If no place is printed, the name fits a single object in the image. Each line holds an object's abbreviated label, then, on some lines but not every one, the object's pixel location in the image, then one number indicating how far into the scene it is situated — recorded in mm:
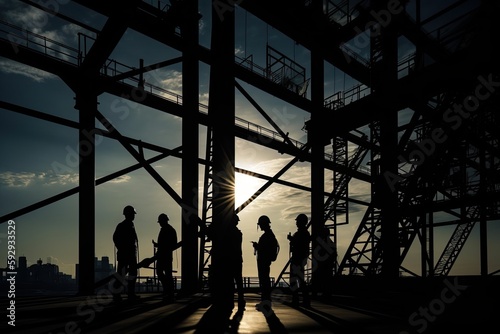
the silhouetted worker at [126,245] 7207
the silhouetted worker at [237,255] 6164
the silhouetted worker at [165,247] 7719
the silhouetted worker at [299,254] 6926
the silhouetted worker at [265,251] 6832
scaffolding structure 9531
